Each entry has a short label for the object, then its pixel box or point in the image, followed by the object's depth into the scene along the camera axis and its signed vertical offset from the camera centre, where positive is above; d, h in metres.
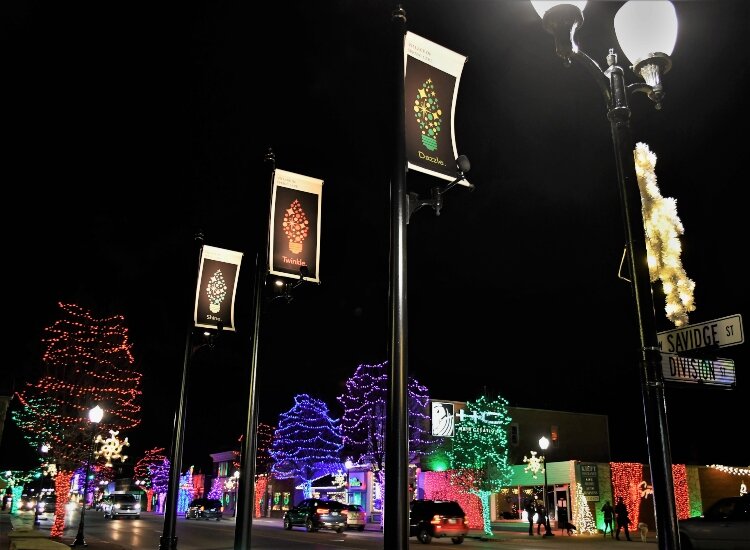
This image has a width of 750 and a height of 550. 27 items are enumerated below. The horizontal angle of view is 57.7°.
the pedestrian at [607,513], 32.36 -1.07
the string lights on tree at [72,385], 26.84 +3.83
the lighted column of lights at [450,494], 43.00 -0.42
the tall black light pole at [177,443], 16.06 +1.01
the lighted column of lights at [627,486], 37.78 +0.22
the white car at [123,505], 51.38 -1.58
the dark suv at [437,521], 27.81 -1.33
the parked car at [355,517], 38.47 -1.65
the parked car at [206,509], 53.00 -1.80
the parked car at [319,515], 37.62 -1.57
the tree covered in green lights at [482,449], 35.94 +1.99
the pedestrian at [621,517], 29.98 -1.14
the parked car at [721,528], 15.69 -0.82
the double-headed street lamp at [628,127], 5.25 +3.24
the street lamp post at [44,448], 27.80 +1.40
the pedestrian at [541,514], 33.66 -1.19
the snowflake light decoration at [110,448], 35.28 +1.95
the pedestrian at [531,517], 34.04 -1.34
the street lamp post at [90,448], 21.64 +1.27
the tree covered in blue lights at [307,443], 59.41 +3.64
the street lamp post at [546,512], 31.44 -1.12
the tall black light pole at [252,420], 10.69 +1.07
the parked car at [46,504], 57.97 -1.78
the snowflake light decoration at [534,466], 39.38 +1.29
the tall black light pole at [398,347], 6.15 +1.35
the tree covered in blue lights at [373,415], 47.97 +4.99
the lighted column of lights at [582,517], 36.53 -1.42
